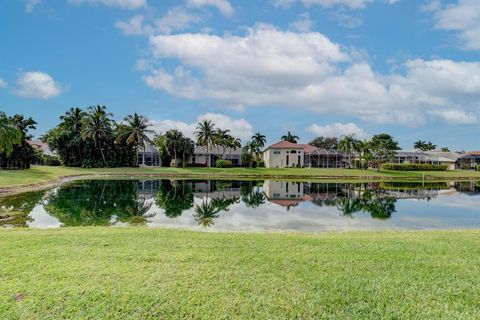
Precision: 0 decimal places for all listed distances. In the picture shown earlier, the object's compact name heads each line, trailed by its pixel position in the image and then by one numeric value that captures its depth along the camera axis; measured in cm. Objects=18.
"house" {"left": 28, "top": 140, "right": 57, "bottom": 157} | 7445
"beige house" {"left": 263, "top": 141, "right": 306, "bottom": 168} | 7581
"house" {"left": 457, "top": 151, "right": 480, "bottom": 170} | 9299
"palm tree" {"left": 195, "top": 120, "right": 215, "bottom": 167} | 6644
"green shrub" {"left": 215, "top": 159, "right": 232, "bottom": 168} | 6869
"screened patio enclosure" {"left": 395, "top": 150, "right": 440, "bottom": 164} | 8775
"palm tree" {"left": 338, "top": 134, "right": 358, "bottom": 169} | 7262
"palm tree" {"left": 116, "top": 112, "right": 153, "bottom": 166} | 6116
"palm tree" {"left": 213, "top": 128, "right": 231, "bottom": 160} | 6850
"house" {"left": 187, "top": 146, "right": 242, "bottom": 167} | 7656
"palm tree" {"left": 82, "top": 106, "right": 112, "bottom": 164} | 5881
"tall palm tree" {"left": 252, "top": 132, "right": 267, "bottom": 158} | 7844
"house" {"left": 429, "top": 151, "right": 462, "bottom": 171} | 8856
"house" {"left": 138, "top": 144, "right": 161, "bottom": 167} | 7269
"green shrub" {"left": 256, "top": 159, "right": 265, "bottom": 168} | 7681
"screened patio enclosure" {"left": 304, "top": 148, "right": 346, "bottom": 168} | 7881
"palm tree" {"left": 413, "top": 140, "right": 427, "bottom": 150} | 11546
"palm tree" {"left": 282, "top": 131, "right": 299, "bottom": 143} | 9719
